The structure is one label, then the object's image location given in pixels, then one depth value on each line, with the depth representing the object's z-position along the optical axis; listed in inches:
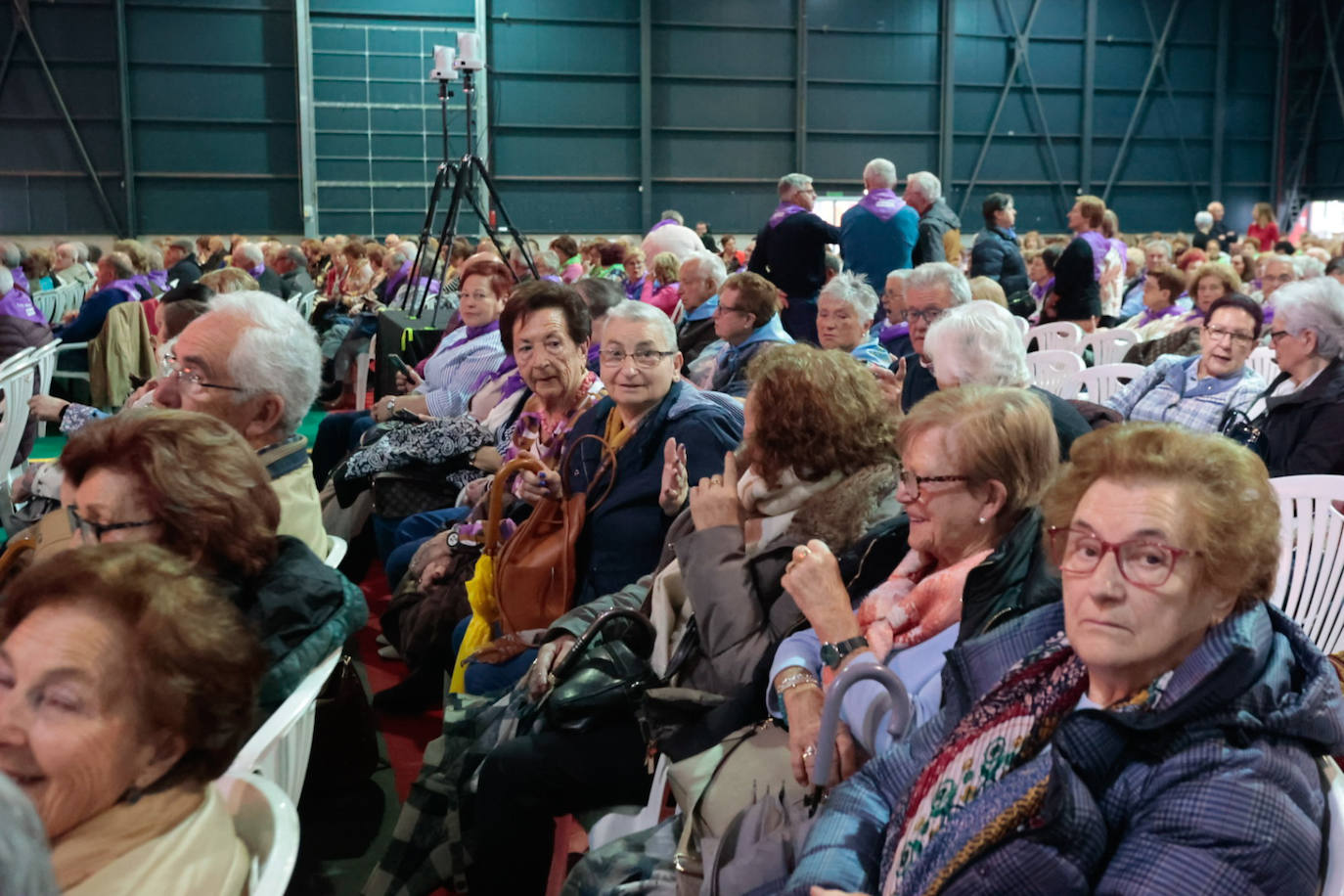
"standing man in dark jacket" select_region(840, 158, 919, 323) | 282.2
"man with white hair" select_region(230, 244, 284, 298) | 374.6
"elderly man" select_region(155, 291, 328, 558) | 104.6
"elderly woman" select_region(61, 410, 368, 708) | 72.4
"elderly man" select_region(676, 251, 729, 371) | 214.8
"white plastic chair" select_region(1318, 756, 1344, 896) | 48.5
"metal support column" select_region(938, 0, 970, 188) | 727.7
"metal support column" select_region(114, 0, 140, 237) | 645.9
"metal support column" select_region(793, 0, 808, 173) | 710.5
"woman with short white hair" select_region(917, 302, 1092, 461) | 118.9
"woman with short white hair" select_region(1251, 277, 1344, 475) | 138.9
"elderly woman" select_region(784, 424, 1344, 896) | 48.8
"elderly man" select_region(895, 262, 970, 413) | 165.2
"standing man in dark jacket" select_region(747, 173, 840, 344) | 268.1
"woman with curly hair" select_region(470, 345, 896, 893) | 87.4
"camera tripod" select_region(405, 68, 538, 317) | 265.0
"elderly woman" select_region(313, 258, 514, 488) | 185.9
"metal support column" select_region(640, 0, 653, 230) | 693.3
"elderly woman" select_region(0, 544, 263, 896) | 50.3
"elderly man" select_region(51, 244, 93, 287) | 458.3
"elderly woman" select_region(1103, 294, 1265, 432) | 168.4
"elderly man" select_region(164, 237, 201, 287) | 412.2
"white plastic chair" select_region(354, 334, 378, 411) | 347.9
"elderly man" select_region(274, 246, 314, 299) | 414.0
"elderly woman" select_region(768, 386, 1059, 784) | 76.0
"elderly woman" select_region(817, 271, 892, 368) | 180.1
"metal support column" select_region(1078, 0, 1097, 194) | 748.0
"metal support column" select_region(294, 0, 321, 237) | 655.1
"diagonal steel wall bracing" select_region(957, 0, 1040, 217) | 738.8
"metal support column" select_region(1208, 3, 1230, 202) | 763.4
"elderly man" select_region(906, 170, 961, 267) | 308.5
